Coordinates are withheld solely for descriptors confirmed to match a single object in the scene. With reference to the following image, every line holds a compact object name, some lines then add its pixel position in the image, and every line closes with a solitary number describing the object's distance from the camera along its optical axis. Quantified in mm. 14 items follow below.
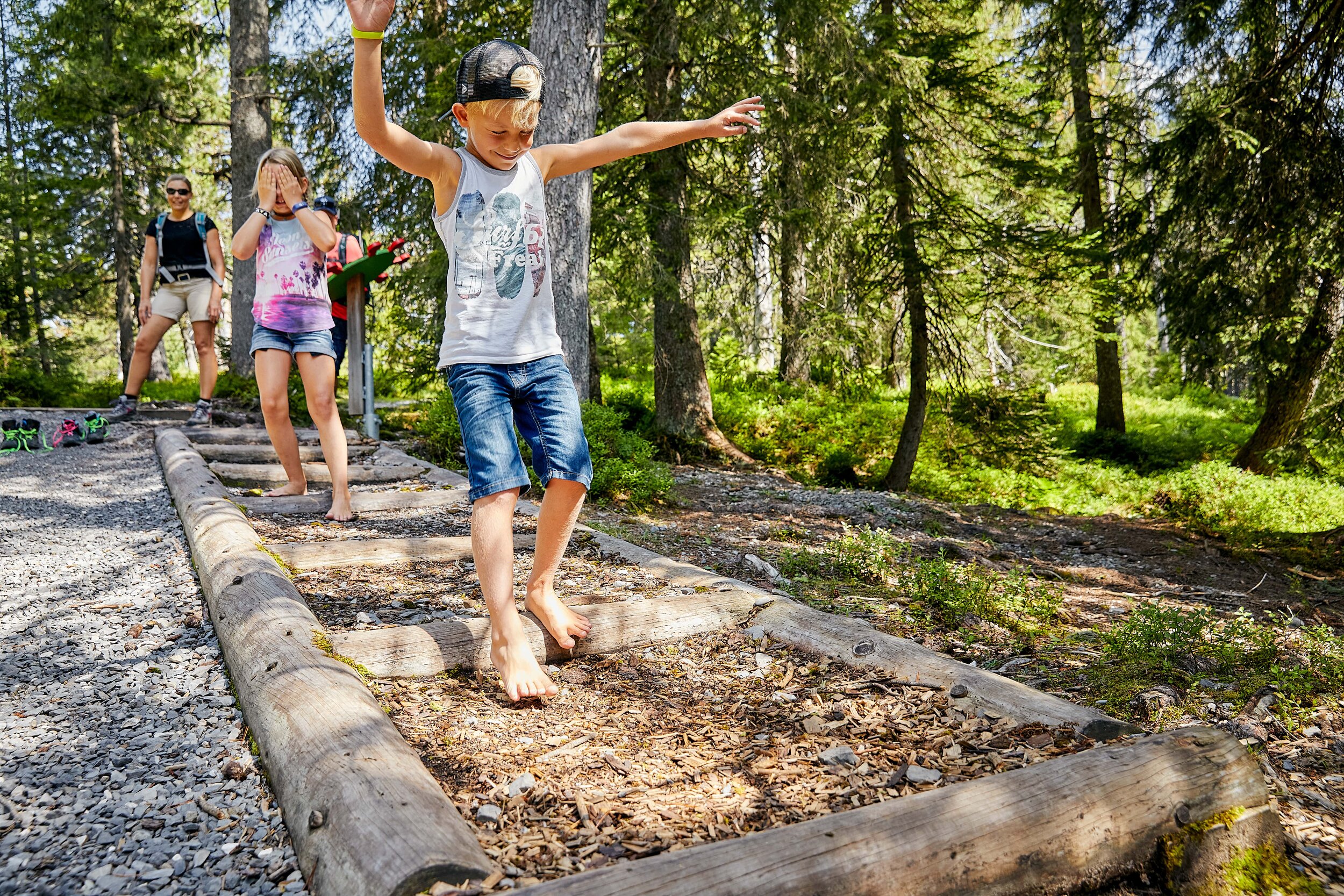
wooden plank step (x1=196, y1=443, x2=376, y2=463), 6746
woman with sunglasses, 7641
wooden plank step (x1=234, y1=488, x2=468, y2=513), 4996
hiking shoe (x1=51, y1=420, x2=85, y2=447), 7754
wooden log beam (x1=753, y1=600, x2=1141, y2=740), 2275
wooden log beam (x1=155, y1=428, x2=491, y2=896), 1496
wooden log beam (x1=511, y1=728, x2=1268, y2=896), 1442
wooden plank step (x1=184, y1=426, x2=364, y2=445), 7309
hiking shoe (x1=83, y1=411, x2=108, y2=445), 7910
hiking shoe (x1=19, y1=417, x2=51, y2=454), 7625
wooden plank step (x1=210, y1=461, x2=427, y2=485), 5996
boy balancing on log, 2639
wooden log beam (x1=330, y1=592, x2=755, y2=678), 2670
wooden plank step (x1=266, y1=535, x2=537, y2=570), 3832
